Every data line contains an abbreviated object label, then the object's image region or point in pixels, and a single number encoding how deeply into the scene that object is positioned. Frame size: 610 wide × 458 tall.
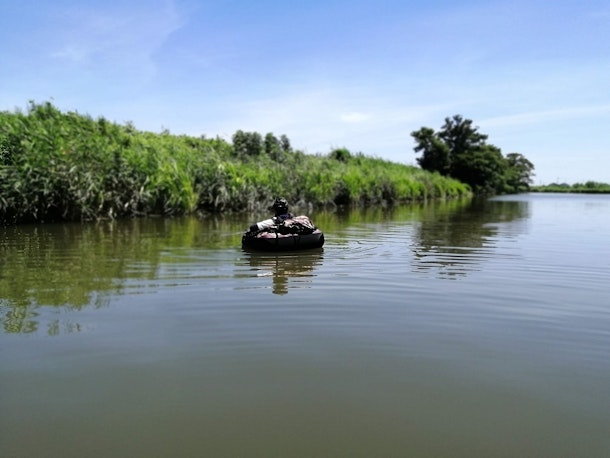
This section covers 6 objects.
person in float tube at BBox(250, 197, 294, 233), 10.47
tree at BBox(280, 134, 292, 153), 34.70
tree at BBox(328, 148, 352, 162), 41.06
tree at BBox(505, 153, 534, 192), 89.04
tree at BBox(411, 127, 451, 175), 65.81
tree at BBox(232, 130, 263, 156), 32.22
